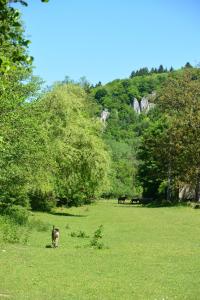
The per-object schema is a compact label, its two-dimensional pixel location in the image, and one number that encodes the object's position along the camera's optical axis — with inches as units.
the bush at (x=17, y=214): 1283.3
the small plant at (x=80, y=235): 1119.3
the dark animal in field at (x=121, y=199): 3312.5
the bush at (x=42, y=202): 2023.5
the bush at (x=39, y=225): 1244.1
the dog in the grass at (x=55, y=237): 889.5
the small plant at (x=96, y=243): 925.2
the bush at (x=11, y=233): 961.5
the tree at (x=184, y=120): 2522.1
